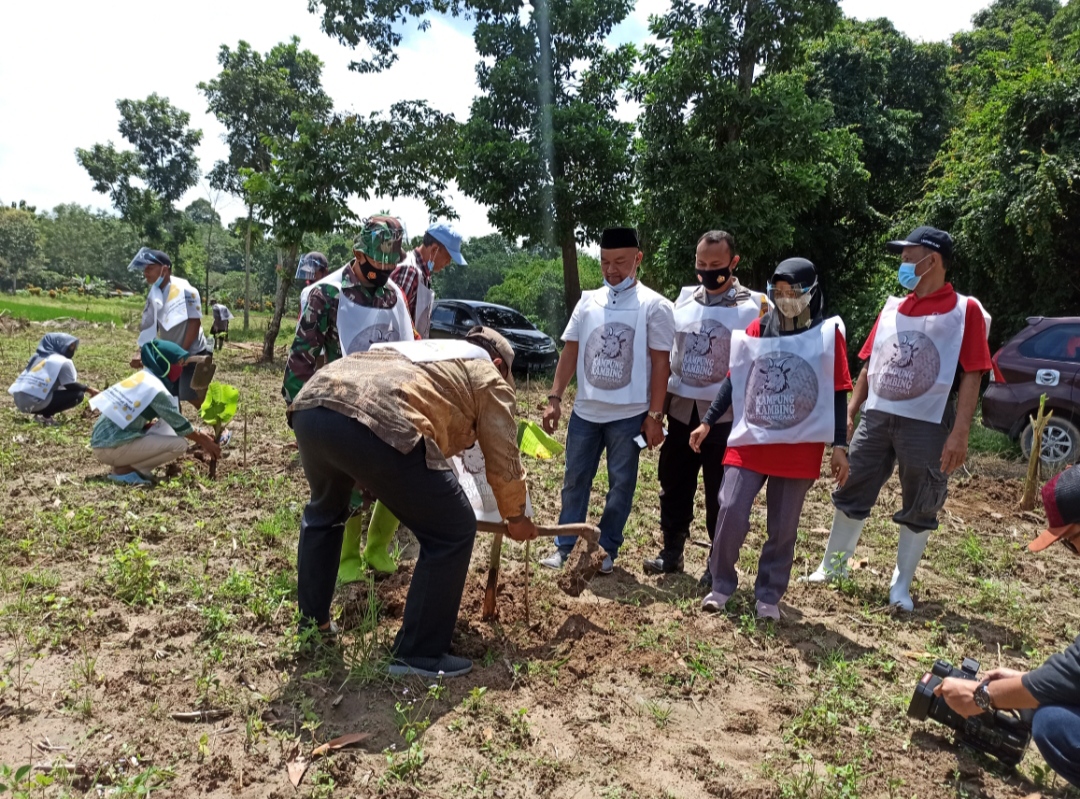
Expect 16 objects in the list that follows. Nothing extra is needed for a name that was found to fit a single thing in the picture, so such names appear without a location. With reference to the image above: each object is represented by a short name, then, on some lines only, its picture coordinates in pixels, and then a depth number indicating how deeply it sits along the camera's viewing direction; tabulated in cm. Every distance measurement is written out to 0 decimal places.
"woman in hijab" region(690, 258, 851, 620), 349
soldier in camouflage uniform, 366
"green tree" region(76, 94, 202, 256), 2425
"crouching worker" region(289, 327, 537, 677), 252
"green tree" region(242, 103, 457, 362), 1370
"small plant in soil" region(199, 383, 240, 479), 556
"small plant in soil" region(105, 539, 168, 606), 350
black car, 1368
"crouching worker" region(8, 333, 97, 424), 700
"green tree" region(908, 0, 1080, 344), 1005
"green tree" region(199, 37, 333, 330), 1716
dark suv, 744
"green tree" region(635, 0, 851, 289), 1083
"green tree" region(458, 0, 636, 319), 1284
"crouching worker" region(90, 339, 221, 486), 514
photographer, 212
